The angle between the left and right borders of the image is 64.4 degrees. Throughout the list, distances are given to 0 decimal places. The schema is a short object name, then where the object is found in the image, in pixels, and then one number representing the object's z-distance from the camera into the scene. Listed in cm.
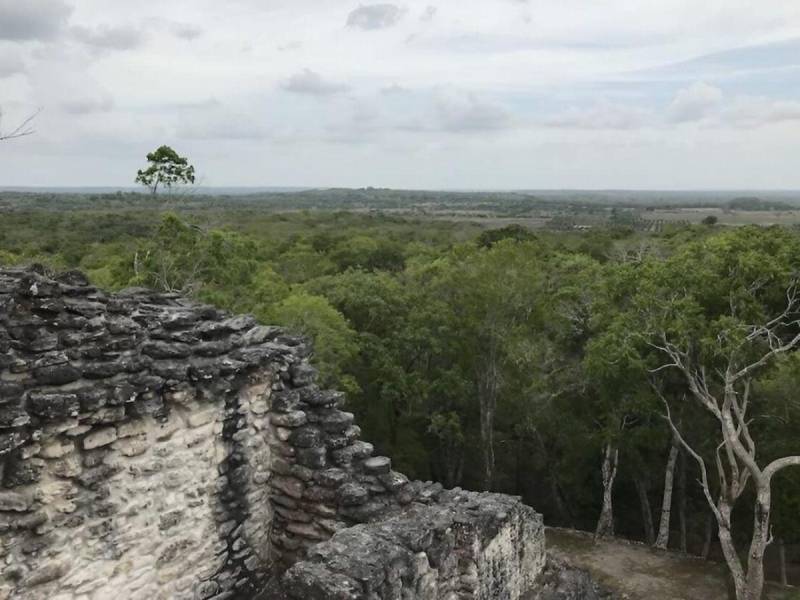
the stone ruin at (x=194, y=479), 456
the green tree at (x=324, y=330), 1523
